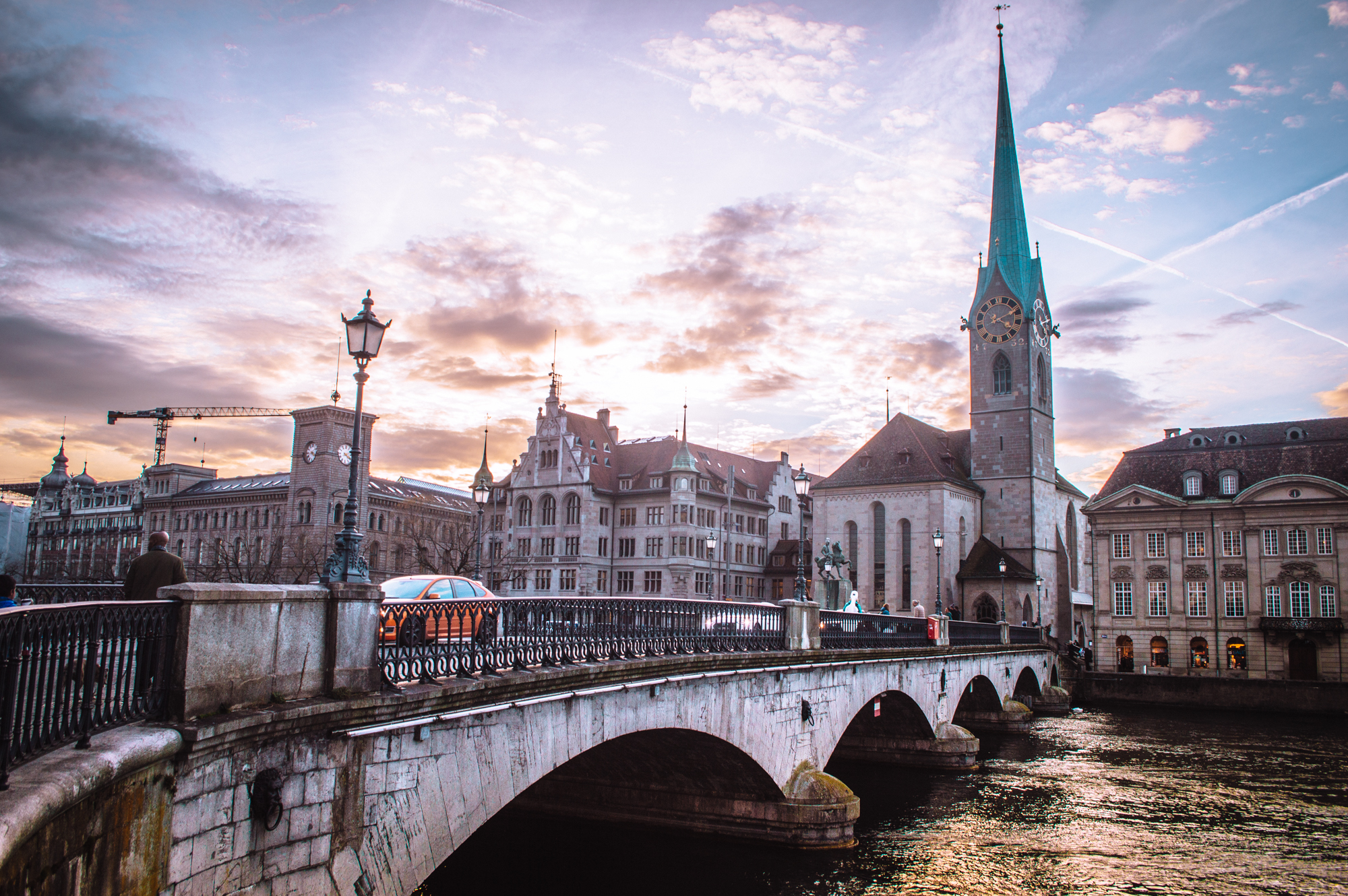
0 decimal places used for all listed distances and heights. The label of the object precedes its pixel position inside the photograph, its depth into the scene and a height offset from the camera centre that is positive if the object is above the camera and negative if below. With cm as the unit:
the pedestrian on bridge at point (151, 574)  920 -2
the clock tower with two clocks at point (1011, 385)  6925 +1515
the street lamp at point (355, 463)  1027 +127
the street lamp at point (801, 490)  2358 +241
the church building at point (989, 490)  6575 +718
